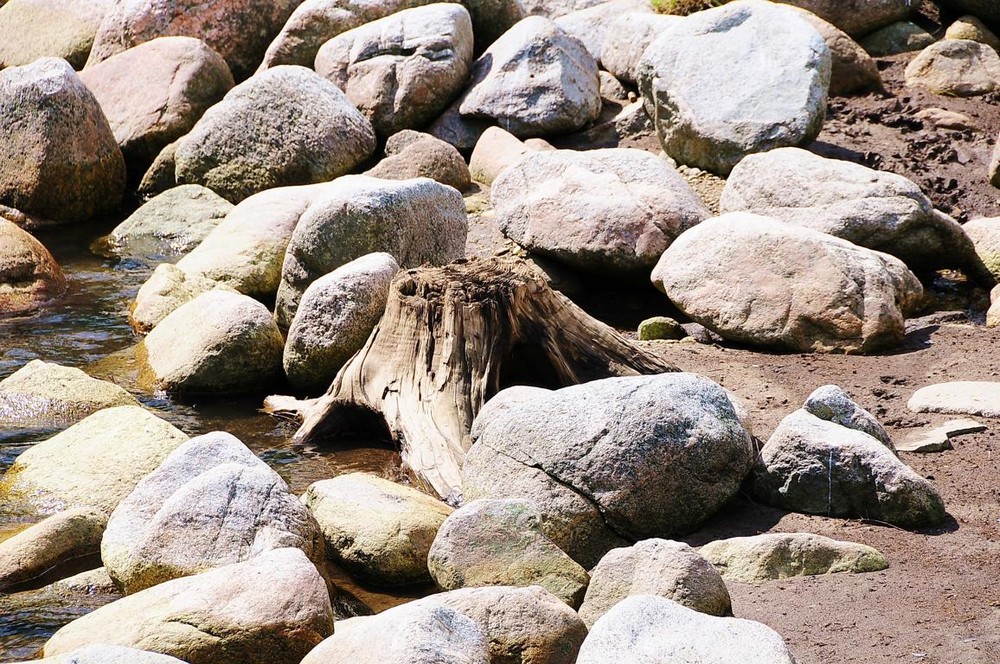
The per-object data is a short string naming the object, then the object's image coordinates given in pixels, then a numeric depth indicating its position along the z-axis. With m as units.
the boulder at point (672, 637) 6.96
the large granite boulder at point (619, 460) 10.48
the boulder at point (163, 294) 18.20
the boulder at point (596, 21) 27.06
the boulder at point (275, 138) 23.53
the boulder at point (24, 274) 19.31
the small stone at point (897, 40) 25.02
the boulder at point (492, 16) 27.81
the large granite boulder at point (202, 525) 10.01
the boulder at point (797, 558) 9.55
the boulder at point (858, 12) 24.77
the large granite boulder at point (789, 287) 14.98
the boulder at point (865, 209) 16.86
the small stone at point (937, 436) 11.75
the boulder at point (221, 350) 15.70
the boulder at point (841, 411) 11.22
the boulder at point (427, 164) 22.03
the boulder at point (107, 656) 7.24
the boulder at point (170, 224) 22.98
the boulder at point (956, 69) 23.03
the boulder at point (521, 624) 8.39
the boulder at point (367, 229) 16.37
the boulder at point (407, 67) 25.53
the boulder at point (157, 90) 26.50
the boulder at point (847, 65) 23.00
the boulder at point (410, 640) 7.33
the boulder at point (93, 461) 12.16
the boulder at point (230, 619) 8.52
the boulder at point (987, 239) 17.28
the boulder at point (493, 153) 23.64
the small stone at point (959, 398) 12.41
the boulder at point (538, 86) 24.34
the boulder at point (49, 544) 10.53
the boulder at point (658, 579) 8.64
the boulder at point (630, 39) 25.11
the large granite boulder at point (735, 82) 20.31
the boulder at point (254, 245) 18.80
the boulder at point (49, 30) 30.56
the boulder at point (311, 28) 27.67
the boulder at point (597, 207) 17.52
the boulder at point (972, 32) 24.66
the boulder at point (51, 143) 23.95
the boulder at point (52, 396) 14.49
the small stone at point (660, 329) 16.64
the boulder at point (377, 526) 10.70
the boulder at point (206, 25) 28.83
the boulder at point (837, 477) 10.23
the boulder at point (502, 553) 9.57
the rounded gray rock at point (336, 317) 15.22
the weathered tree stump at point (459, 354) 13.45
